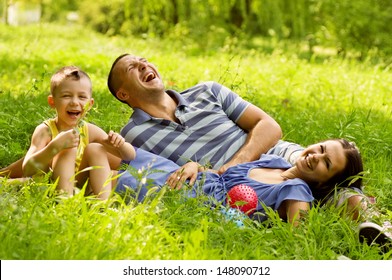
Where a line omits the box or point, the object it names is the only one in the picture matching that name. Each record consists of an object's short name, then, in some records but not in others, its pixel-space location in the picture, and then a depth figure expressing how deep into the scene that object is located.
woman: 7.81
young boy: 7.73
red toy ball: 7.80
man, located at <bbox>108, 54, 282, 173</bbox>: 8.92
